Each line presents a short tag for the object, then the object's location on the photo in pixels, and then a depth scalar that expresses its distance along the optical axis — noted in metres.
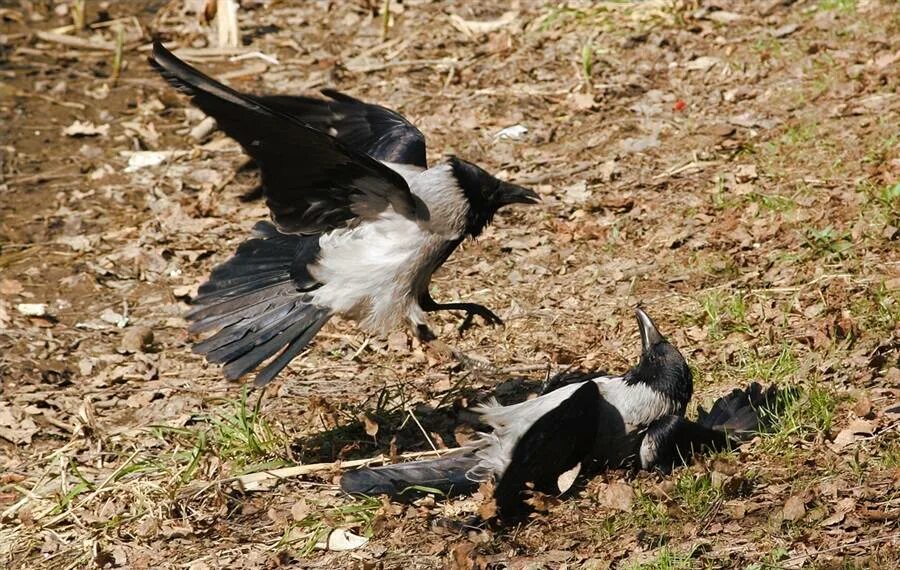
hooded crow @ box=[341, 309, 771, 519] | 9.63
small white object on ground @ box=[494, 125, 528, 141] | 17.02
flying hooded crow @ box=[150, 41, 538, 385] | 11.27
